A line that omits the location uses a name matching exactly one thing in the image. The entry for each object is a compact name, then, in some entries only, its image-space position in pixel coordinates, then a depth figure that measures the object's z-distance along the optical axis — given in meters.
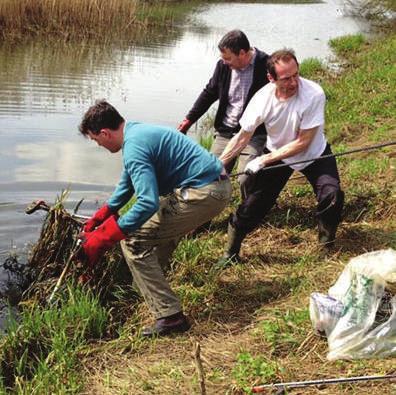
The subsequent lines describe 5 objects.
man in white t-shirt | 4.36
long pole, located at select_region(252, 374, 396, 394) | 2.90
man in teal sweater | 3.70
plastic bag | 3.23
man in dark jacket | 5.01
